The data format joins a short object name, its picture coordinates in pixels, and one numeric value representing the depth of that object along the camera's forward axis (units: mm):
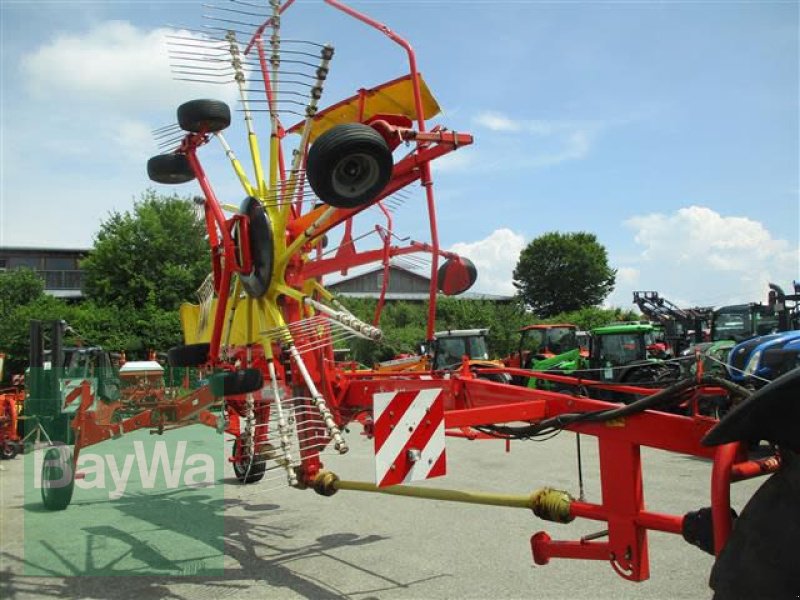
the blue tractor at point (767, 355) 8938
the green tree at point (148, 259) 30047
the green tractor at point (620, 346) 17094
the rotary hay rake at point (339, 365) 3250
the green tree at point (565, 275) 54719
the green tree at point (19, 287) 31311
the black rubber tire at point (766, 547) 2016
